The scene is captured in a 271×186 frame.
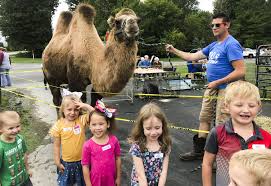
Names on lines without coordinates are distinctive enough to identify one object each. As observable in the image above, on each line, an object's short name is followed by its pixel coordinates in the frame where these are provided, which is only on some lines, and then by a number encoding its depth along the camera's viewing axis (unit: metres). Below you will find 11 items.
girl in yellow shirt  2.34
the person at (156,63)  9.70
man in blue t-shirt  2.72
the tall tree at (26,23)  27.20
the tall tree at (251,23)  31.12
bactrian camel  3.34
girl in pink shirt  2.12
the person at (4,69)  7.76
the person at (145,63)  9.75
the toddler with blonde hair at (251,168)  0.94
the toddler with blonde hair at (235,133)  1.60
